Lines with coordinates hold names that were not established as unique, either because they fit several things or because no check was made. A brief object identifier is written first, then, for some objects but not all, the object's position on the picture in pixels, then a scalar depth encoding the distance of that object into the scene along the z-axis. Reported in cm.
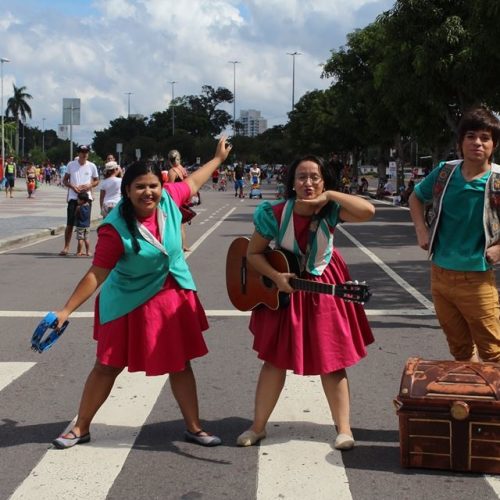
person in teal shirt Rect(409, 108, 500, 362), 443
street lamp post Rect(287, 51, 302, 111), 9438
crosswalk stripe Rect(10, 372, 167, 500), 402
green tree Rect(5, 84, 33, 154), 13050
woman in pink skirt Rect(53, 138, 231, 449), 449
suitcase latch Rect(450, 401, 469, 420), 402
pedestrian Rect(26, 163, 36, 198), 3894
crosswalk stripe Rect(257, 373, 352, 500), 401
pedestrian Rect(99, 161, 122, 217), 1401
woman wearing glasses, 446
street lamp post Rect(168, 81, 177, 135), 11922
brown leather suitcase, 405
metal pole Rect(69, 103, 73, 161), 2921
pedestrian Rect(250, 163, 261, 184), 4372
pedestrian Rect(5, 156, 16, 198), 3920
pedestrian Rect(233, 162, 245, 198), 4338
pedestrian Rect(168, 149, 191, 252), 1125
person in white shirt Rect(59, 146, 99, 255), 1438
